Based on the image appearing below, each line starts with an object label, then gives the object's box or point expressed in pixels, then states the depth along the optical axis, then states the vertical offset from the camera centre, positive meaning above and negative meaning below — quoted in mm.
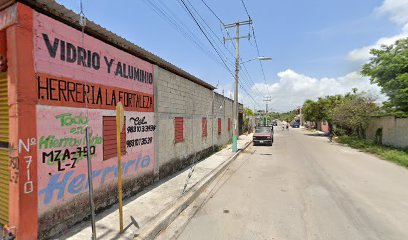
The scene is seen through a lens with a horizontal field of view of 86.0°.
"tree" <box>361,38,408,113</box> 14898 +3297
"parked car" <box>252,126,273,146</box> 20077 -1645
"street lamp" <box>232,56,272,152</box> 14945 +1026
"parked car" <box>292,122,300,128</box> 68438 -2334
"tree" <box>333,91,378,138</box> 19438 +487
